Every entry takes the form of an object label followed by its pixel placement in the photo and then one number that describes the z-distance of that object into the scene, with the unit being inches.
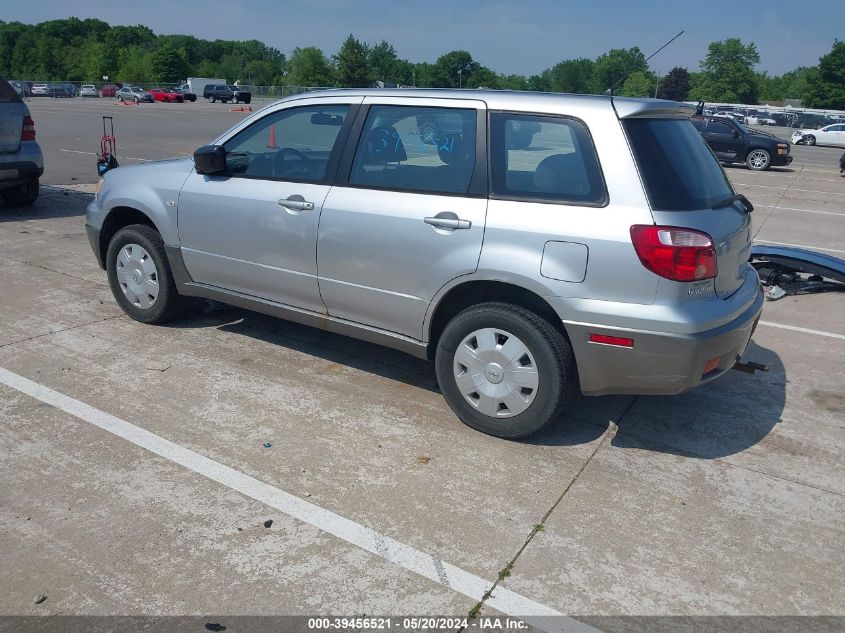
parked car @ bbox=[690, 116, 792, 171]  835.4
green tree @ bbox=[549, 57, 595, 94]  4559.5
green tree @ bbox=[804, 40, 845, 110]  3240.7
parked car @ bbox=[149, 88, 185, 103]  2625.5
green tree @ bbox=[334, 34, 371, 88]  3316.9
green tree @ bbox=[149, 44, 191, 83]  4330.7
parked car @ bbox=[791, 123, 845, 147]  1491.1
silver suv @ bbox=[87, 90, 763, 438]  144.3
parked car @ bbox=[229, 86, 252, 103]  2534.4
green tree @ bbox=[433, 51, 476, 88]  4544.8
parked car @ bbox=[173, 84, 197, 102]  2849.4
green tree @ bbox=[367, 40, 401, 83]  4362.2
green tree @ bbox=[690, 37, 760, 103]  4480.8
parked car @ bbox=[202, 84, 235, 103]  2554.1
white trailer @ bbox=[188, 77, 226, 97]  3433.6
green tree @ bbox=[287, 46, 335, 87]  3774.6
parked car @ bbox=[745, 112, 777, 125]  2044.8
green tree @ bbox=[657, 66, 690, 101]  3868.6
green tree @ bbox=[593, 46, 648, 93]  4450.1
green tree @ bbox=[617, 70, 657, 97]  3195.6
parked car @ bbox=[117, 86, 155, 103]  2519.7
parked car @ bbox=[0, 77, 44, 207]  364.2
